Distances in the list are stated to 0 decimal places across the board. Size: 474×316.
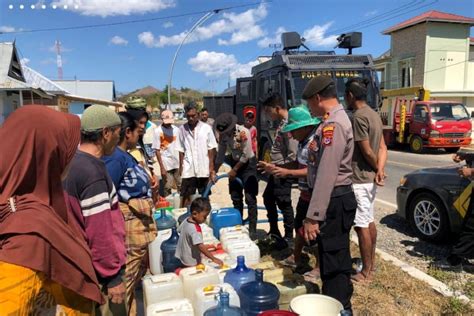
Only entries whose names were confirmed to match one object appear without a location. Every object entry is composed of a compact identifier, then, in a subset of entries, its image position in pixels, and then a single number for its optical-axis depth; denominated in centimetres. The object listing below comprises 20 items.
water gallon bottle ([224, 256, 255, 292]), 306
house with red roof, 2878
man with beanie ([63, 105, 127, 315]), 195
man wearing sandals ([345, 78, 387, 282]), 358
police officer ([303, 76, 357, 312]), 264
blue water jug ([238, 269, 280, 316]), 269
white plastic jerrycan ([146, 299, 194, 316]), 263
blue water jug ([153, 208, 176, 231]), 462
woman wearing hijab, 125
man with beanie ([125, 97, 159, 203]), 355
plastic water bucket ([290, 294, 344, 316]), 250
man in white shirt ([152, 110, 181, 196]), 638
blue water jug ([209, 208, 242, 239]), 469
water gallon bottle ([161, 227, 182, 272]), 396
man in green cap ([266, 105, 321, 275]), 345
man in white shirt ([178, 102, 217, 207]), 549
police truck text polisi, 885
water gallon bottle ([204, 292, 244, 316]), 248
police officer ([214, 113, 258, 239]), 505
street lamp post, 2263
